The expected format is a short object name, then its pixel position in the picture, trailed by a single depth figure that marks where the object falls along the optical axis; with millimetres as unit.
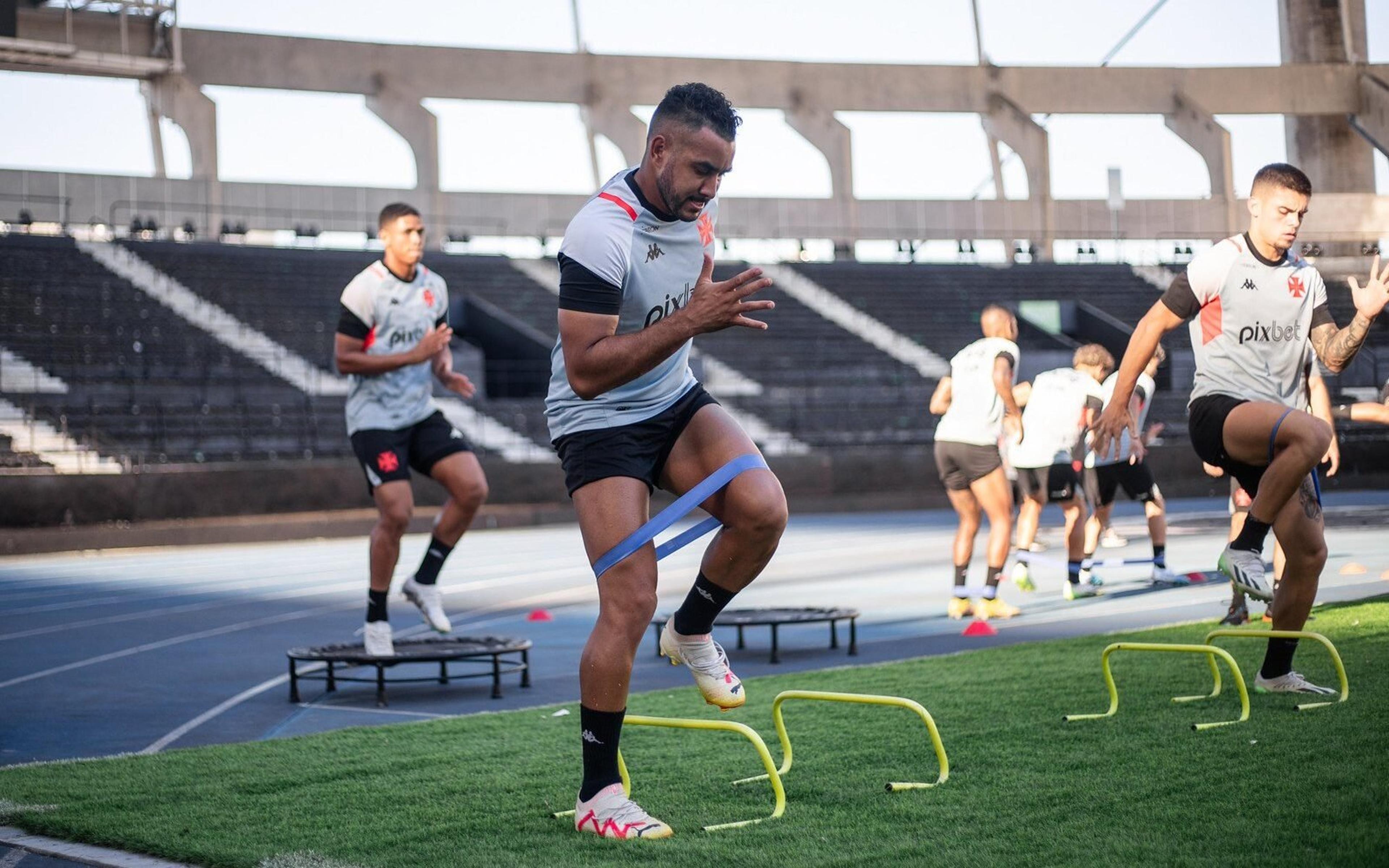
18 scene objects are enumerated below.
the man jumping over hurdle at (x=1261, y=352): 5852
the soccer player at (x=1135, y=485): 11875
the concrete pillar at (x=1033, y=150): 38750
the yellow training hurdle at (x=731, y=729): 4039
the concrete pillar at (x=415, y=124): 35094
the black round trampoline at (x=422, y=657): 7188
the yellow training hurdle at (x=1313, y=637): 5535
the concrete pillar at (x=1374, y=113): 38312
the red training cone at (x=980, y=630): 9375
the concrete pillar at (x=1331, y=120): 39281
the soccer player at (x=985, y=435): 10203
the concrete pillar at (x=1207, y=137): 38906
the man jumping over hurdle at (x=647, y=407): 3947
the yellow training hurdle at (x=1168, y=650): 5258
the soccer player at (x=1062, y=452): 11523
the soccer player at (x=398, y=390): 7793
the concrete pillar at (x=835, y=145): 38031
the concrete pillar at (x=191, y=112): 32469
